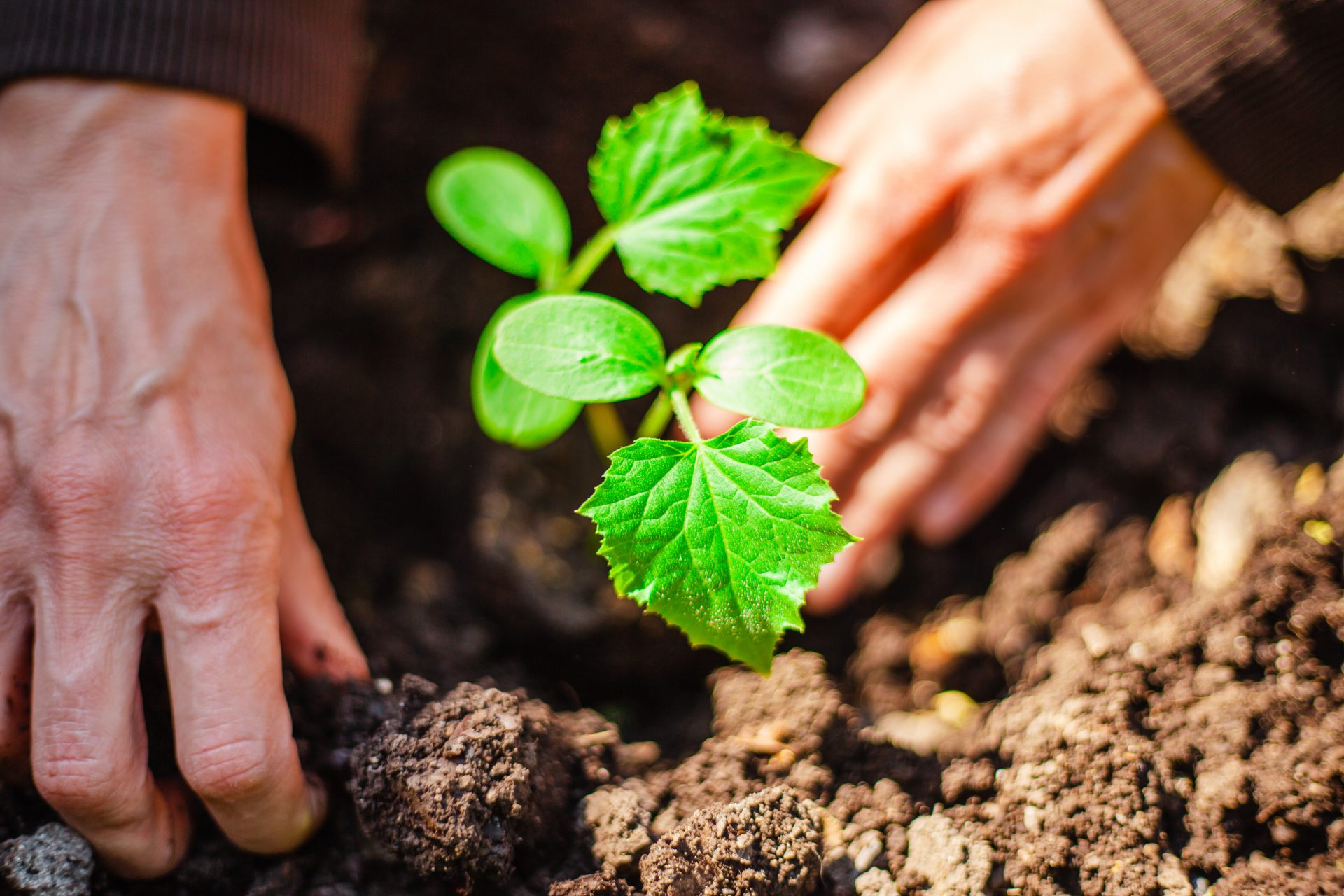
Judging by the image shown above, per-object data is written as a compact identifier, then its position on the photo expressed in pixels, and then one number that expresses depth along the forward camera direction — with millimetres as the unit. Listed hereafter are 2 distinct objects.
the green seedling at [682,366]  457
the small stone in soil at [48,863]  467
